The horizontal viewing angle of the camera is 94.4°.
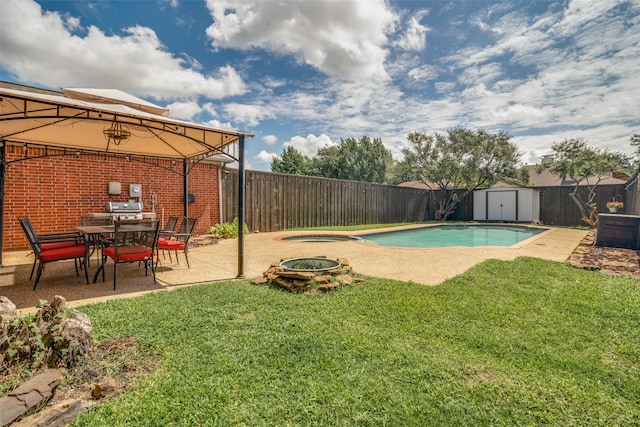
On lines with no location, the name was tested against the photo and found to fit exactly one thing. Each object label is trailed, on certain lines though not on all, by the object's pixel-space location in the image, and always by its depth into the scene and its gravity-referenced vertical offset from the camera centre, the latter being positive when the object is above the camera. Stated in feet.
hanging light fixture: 16.16 +4.20
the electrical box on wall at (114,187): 24.62 +1.70
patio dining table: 13.82 -1.12
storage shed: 55.01 -0.06
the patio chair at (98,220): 23.63 -1.01
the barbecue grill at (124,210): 23.81 -0.19
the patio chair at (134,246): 13.29 -1.94
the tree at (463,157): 51.83 +8.56
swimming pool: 32.01 -4.07
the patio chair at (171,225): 19.42 -1.18
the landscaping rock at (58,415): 4.85 -3.56
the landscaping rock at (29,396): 4.93 -3.37
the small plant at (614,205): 33.12 -0.26
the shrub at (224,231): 29.86 -2.47
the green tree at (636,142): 43.83 +8.97
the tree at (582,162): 42.04 +5.92
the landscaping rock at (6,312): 6.71 -2.40
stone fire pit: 12.65 -3.13
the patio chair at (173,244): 16.73 -2.10
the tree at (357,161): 96.02 +14.72
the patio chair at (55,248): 12.86 -1.96
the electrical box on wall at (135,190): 25.71 +1.53
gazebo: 11.63 +4.39
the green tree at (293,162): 106.93 +15.99
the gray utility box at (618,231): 22.85 -2.30
